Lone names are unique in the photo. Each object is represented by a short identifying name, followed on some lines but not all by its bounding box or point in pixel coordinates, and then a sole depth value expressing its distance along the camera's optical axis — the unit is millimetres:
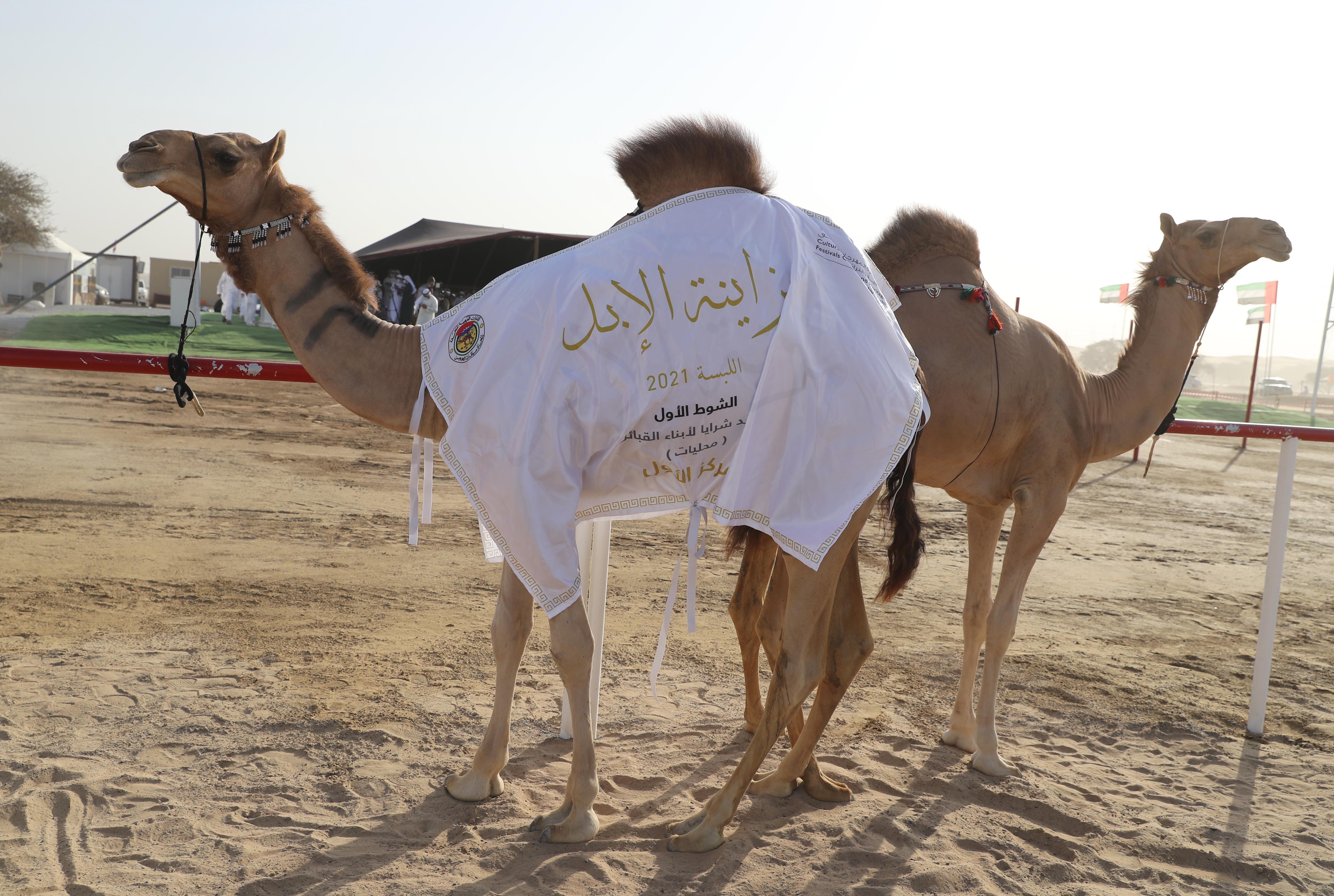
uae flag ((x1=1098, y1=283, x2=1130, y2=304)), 16656
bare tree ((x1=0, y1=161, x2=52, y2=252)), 37250
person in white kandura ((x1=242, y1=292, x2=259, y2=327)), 23891
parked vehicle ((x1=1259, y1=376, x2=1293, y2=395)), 44594
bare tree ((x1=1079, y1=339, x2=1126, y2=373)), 72750
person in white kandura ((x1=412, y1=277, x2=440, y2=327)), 18047
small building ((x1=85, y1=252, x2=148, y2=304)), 37156
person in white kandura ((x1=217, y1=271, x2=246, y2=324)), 23344
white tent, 32375
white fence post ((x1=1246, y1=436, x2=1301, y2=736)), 4594
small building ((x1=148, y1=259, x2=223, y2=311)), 33812
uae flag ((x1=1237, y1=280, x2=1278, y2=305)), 18688
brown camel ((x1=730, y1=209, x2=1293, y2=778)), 3877
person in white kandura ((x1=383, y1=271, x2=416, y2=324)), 17734
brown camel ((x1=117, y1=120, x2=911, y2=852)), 2994
